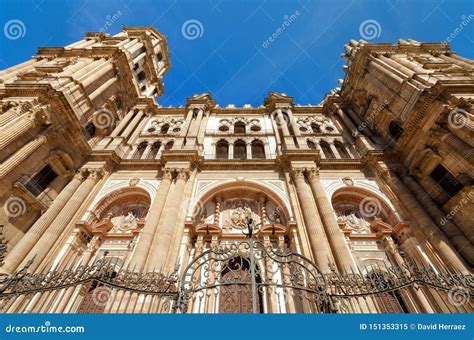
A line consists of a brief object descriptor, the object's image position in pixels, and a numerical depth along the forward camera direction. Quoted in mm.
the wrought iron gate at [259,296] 6475
